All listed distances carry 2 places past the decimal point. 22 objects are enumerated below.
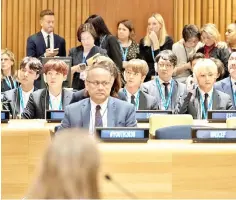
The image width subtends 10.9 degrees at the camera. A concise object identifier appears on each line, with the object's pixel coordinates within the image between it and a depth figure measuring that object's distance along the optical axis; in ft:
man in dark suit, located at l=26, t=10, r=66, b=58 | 55.32
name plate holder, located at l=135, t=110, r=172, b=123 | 36.45
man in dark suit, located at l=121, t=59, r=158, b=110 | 42.20
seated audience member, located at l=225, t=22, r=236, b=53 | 52.89
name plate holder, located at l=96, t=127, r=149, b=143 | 26.67
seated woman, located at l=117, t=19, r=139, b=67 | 53.59
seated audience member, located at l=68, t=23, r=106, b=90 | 50.32
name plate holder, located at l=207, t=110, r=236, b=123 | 35.91
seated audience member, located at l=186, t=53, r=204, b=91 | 43.97
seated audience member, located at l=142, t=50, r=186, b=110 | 44.98
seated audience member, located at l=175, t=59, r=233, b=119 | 40.06
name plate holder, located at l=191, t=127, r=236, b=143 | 26.82
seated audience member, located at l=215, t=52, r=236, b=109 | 44.55
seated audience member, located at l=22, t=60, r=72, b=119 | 40.45
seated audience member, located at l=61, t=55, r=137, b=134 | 31.04
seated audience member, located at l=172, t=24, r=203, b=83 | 54.15
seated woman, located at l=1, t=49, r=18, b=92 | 50.15
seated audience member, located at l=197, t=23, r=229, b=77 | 51.39
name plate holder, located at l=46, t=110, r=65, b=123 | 35.54
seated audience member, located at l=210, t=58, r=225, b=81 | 45.92
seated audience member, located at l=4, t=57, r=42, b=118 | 44.37
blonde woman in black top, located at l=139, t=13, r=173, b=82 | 53.81
